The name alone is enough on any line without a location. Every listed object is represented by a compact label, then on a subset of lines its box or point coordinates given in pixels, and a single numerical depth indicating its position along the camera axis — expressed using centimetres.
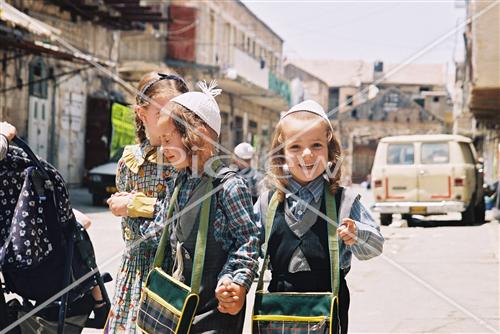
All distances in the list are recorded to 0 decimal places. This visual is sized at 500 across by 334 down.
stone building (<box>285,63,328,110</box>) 6249
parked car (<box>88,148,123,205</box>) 1764
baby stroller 344
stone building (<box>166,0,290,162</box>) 3181
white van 1547
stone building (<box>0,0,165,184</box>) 1816
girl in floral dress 323
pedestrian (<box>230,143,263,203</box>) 863
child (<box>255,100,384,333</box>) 296
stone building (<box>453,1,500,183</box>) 1527
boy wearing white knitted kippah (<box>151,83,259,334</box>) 286
